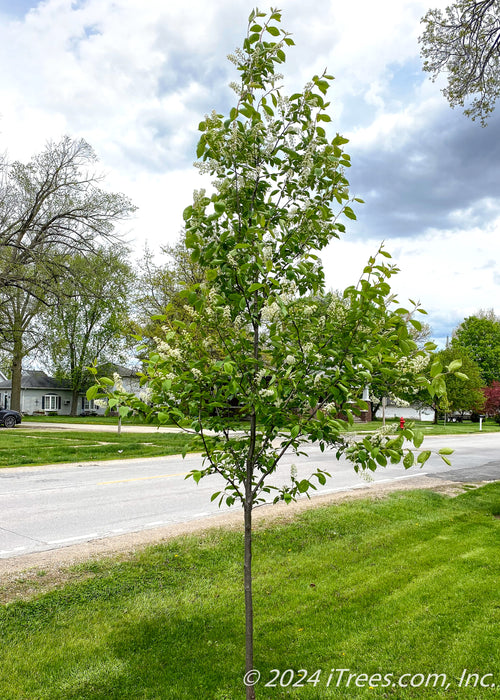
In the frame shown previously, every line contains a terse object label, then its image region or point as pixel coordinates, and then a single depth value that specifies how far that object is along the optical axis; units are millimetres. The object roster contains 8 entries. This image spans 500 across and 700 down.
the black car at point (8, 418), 32250
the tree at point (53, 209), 21438
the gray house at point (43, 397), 58312
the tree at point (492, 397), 53938
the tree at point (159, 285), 23719
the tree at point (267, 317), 2762
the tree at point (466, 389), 45156
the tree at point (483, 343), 61469
